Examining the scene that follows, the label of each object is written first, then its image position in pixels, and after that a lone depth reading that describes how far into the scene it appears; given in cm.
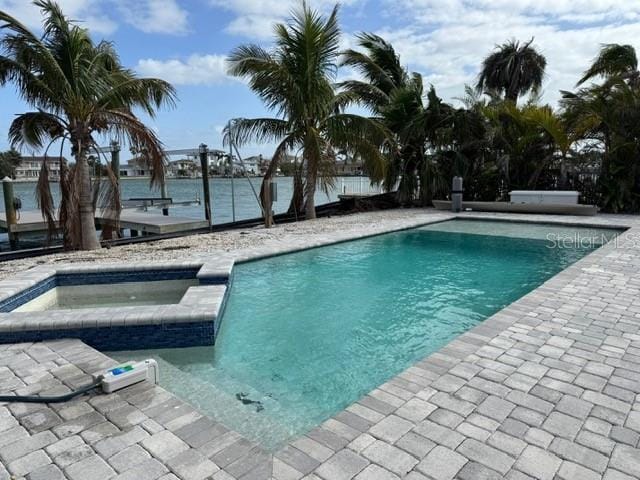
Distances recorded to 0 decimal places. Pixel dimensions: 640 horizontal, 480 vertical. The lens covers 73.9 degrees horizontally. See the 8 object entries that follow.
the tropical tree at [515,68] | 2008
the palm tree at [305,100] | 1079
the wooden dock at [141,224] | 1228
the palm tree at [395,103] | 1435
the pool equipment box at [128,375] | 293
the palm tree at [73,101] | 704
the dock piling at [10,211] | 1230
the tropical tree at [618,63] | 1238
